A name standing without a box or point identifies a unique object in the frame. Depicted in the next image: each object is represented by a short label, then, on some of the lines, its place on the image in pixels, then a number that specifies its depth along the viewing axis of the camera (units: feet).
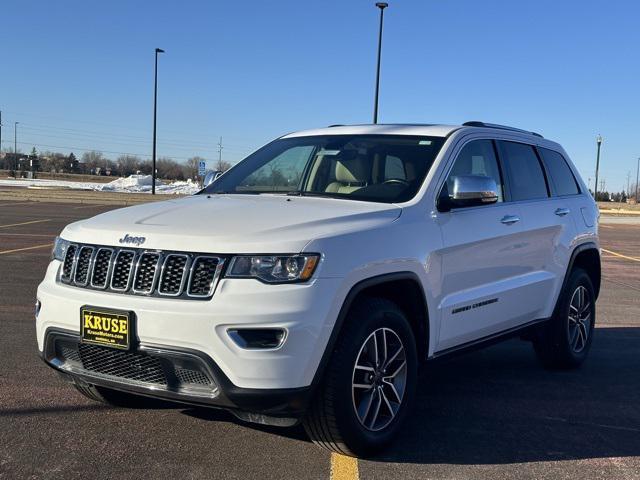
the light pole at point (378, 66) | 89.81
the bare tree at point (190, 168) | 340.78
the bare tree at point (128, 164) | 397.92
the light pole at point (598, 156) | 186.39
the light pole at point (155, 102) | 130.52
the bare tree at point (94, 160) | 430.61
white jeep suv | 10.98
